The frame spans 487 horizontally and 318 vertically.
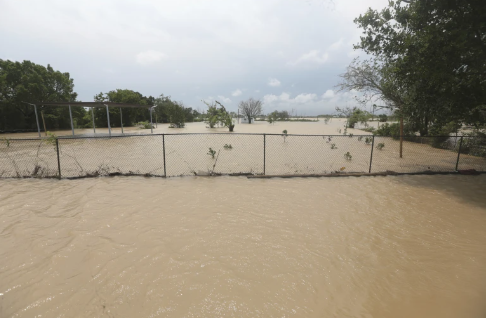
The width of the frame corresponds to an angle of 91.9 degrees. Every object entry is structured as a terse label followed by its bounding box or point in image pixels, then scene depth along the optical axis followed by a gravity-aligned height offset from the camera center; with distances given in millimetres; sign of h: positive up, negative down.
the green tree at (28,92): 26516 +3826
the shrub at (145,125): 34969 -46
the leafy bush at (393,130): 19844 -438
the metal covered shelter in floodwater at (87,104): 21141 +1883
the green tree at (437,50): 6945 +2325
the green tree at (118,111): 36094 +2200
